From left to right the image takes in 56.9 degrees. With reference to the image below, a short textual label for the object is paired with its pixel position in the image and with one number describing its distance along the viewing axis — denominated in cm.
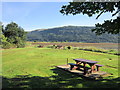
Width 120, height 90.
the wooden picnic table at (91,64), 884
